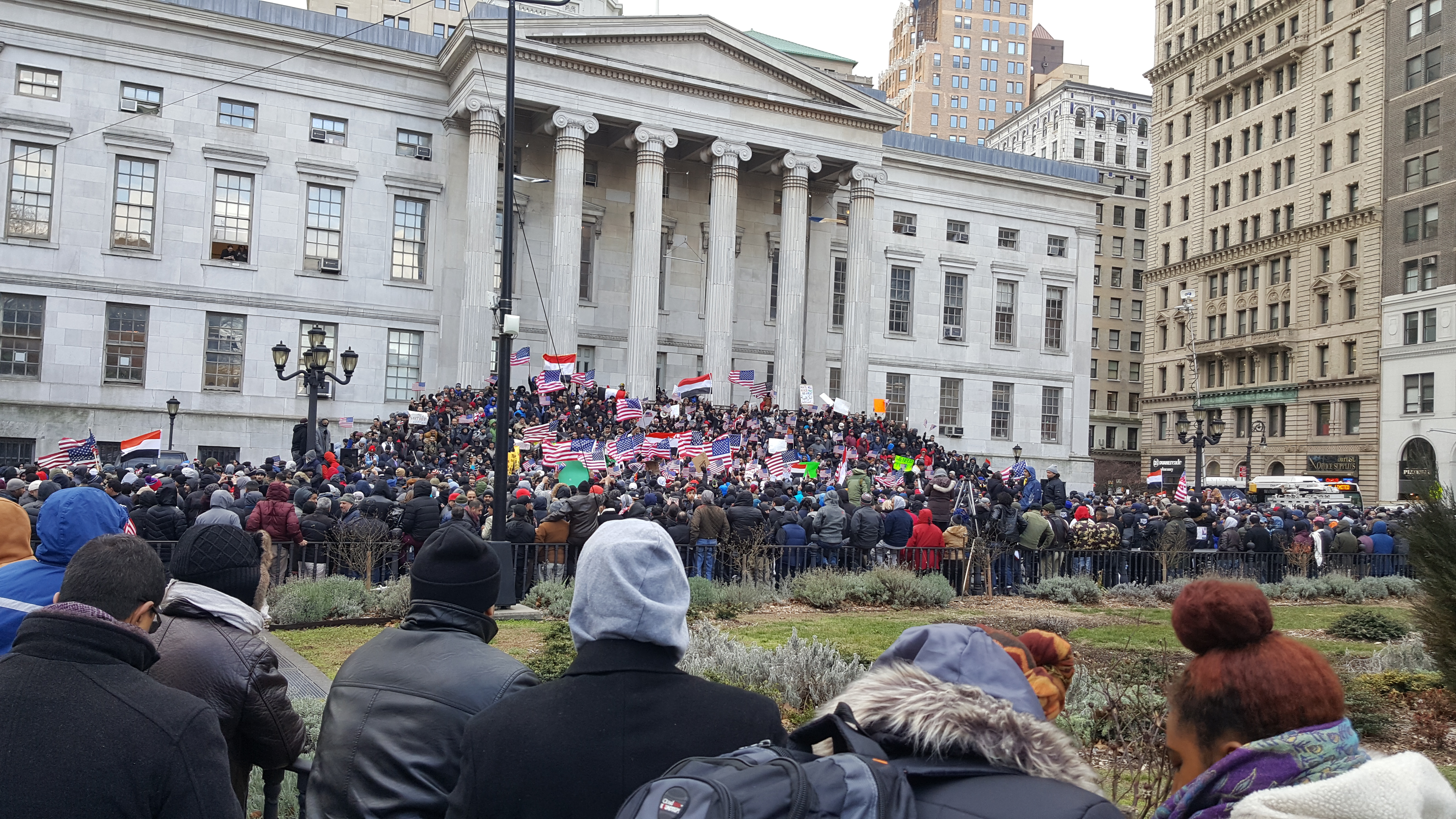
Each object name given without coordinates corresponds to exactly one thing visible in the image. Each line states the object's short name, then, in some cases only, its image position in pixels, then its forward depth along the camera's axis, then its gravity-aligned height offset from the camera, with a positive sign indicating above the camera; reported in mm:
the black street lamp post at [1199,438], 36031 +859
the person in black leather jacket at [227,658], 3840 -918
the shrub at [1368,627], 14359 -2304
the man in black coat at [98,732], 2670 -862
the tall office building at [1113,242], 94562 +21058
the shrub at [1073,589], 17922 -2400
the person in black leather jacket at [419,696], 3428 -933
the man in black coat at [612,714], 2781 -788
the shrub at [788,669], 8320 -1998
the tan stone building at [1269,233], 62312 +15933
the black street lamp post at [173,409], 31500 +274
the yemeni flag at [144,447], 26125 -818
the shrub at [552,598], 14570 -2467
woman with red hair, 2246 -693
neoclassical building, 35469 +8715
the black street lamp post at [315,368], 24703 +1356
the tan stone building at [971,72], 134250 +50867
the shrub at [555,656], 7820 -1787
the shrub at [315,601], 13812 -2465
